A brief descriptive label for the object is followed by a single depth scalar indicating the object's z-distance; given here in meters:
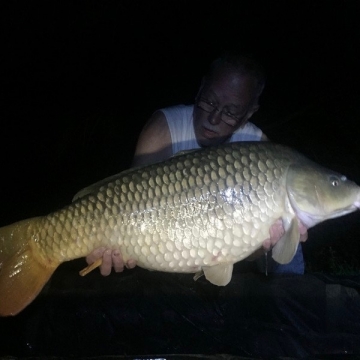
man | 2.15
